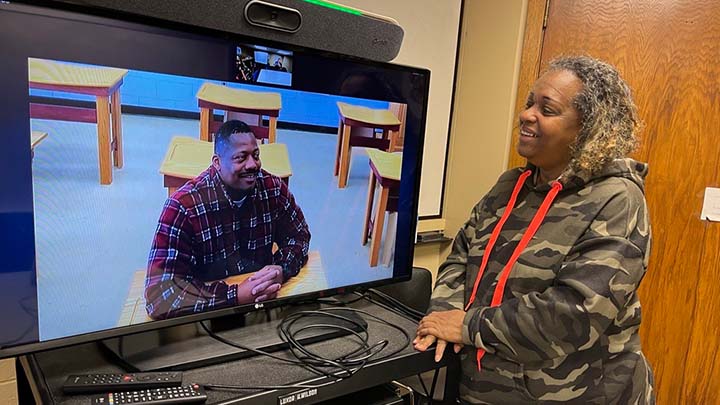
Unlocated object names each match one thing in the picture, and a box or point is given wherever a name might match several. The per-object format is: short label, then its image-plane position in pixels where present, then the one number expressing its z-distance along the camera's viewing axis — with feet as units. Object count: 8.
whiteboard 6.94
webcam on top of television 3.52
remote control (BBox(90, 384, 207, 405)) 3.10
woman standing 3.81
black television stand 3.69
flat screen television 2.96
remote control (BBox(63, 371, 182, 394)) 3.19
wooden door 6.02
